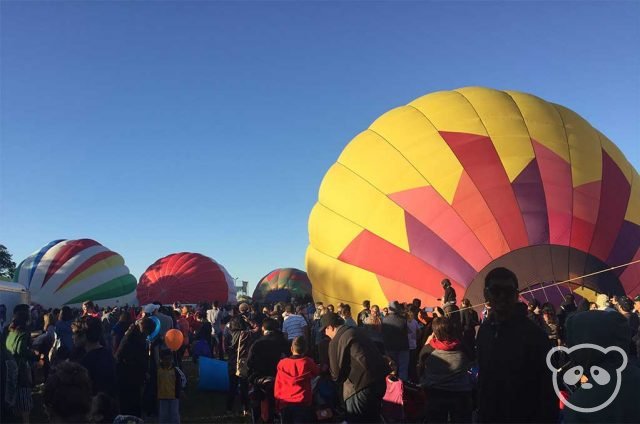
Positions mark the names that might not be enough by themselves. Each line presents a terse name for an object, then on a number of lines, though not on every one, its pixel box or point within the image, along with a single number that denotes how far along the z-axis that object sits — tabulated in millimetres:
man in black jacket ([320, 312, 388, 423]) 4398
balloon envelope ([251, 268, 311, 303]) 32875
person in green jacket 5055
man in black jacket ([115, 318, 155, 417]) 5938
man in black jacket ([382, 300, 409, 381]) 7250
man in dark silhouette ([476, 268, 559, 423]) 2385
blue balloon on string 6581
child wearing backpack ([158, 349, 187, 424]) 5676
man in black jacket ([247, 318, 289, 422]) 5650
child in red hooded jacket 4937
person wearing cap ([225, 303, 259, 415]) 6781
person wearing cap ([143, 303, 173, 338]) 7492
